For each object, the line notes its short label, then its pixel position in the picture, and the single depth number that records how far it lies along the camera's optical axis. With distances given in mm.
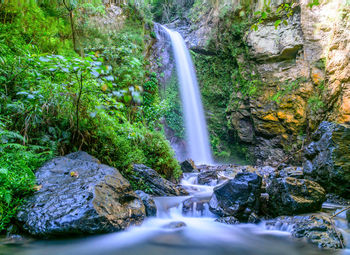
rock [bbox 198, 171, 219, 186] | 6770
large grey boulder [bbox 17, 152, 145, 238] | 2412
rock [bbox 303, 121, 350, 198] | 4332
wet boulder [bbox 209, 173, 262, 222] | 3805
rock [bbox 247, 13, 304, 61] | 9625
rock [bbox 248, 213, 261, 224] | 3723
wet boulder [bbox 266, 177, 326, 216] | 3625
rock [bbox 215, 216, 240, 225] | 3681
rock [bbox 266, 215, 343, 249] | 2793
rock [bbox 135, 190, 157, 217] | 3602
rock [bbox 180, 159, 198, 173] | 8437
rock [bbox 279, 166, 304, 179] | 5598
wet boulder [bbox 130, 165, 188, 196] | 4609
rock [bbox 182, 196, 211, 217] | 4078
